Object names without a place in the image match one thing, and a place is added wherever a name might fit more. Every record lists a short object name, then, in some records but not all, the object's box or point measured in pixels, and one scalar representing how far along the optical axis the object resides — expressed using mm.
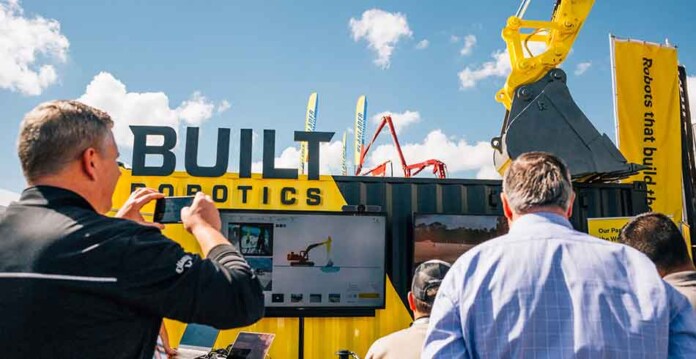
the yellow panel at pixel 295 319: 4973
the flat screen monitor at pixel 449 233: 5156
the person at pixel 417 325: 2051
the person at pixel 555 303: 1165
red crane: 13953
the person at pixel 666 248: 1922
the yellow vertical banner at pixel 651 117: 7781
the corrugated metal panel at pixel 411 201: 5270
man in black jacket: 921
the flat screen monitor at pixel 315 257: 5000
